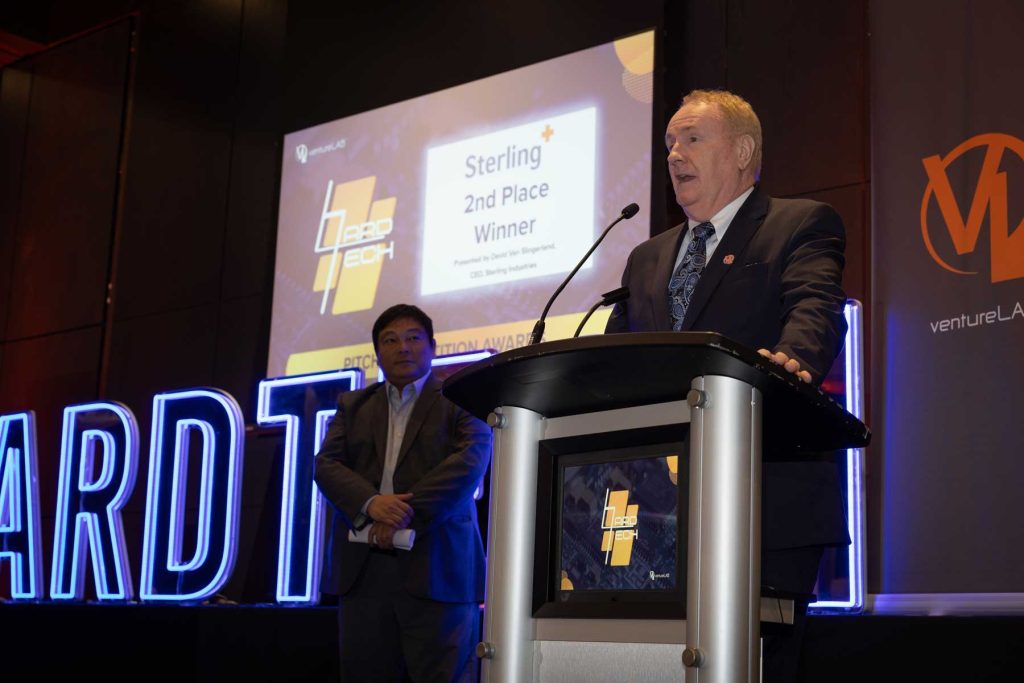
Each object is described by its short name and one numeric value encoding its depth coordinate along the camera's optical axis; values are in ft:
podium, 4.63
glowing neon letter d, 16.43
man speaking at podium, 5.52
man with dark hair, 10.76
